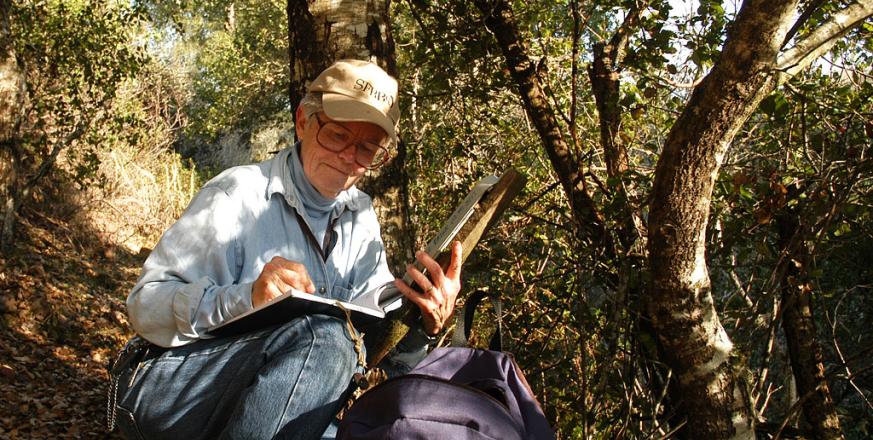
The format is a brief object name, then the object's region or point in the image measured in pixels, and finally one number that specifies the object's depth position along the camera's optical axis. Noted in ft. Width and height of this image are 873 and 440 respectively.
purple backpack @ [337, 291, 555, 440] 5.75
